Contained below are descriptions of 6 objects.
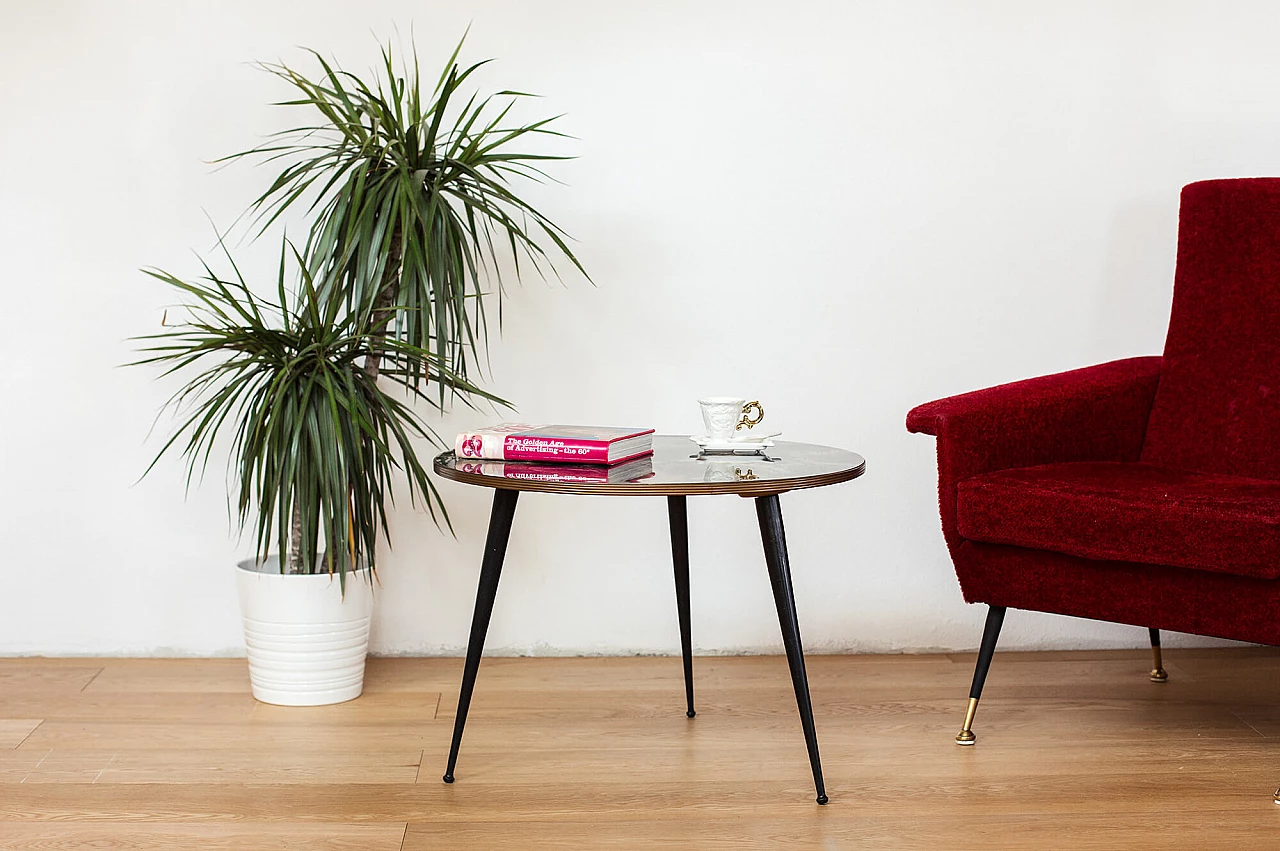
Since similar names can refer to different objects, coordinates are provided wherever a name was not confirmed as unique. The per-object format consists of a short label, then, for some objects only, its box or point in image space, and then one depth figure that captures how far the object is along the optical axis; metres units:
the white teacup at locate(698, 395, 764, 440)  2.00
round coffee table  1.66
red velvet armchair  1.89
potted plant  2.18
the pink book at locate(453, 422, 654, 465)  1.83
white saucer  1.99
